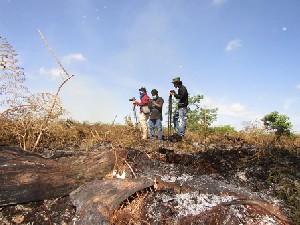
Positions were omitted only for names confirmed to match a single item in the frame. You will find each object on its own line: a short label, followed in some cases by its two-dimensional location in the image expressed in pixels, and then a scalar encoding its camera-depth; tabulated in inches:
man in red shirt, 348.2
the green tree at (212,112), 548.9
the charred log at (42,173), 117.8
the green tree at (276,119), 522.1
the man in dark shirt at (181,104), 317.7
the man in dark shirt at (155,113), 336.3
